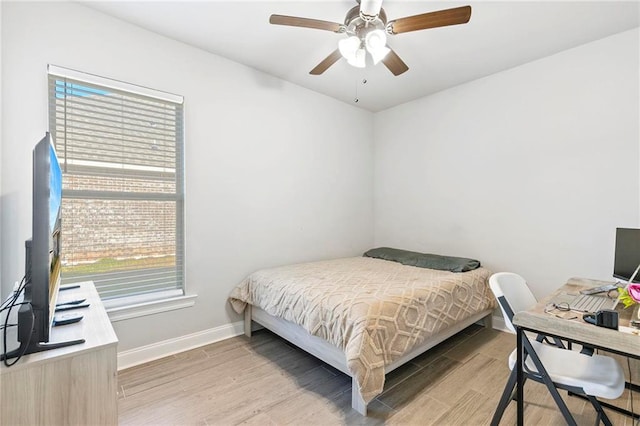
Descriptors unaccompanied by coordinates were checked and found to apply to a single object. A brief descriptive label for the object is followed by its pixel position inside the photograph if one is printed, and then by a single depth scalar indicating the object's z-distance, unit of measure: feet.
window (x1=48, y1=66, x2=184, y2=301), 6.61
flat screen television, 3.16
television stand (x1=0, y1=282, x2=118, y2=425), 3.00
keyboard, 4.73
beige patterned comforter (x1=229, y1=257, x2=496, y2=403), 5.45
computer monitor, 6.29
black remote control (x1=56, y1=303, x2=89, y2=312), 4.71
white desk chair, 4.23
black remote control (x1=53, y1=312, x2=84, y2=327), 4.10
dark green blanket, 9.21
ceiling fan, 5.42
